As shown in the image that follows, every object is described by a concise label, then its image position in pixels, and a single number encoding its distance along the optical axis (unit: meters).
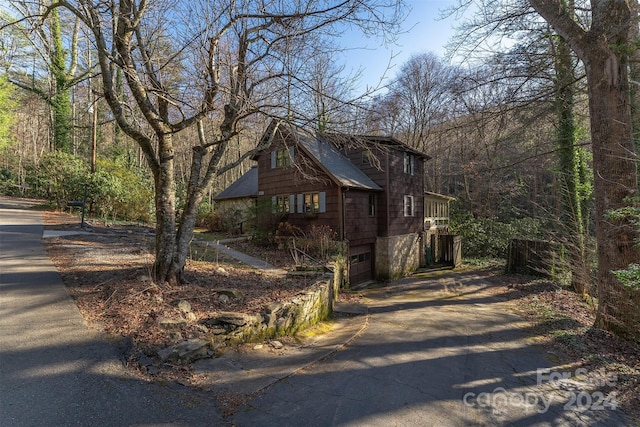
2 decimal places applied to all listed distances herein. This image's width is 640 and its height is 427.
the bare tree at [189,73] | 5.28
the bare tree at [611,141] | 5.70
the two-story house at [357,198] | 12.98
